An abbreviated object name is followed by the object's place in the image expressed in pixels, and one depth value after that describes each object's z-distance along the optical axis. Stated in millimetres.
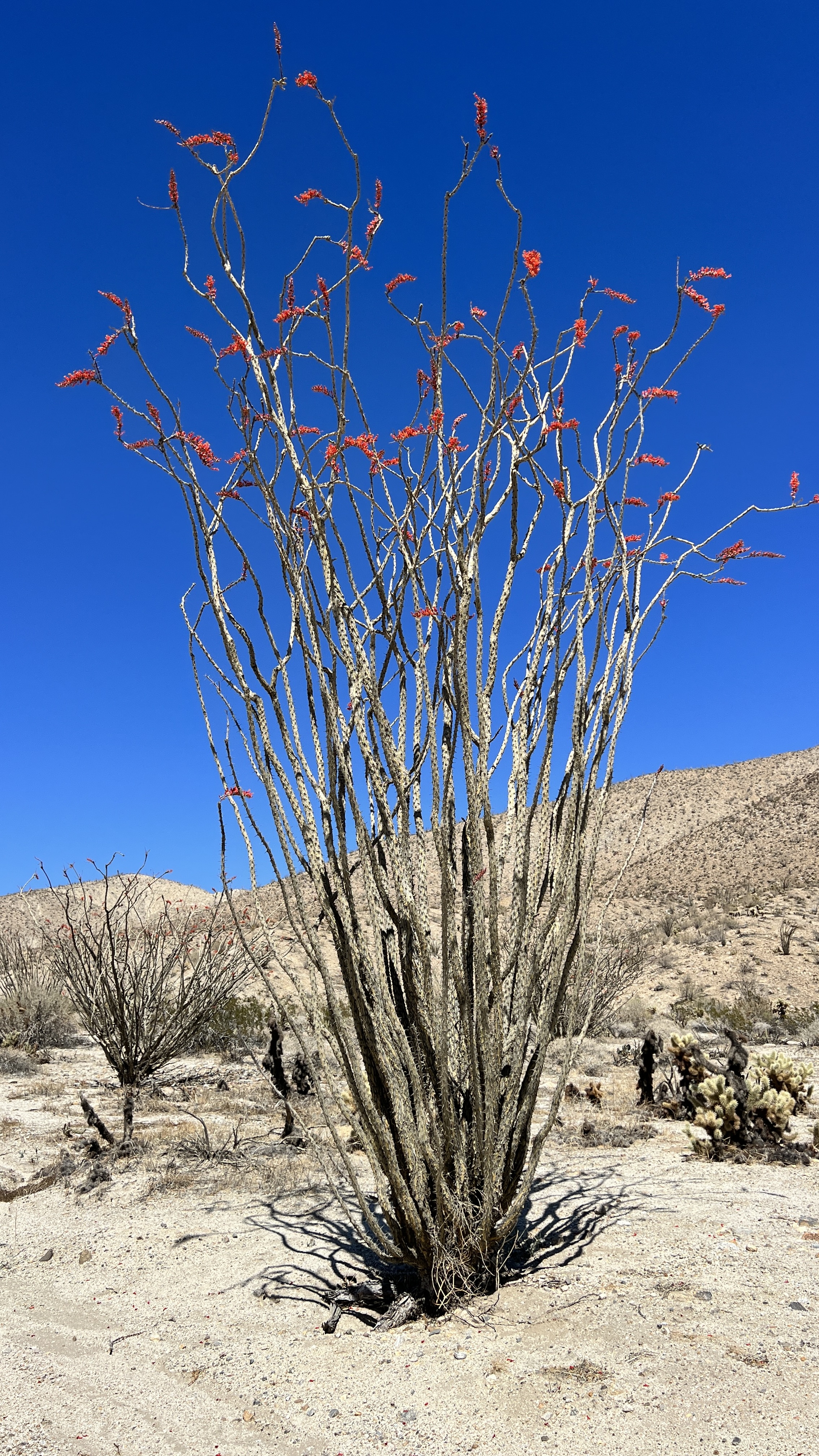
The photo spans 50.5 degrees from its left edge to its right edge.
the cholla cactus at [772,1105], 4543
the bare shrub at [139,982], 6871
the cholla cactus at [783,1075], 4898
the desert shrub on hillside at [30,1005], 9602
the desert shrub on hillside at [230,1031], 9641
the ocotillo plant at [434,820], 2824
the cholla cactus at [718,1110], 4562
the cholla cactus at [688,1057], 5090
